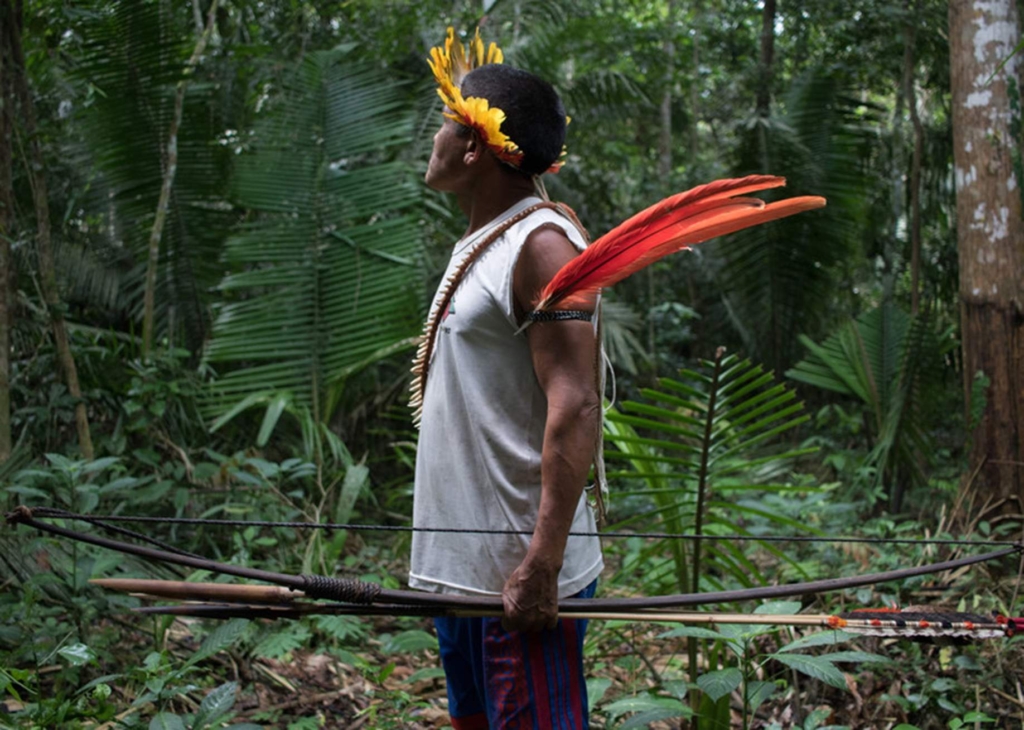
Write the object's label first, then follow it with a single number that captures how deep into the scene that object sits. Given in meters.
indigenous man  1.64
